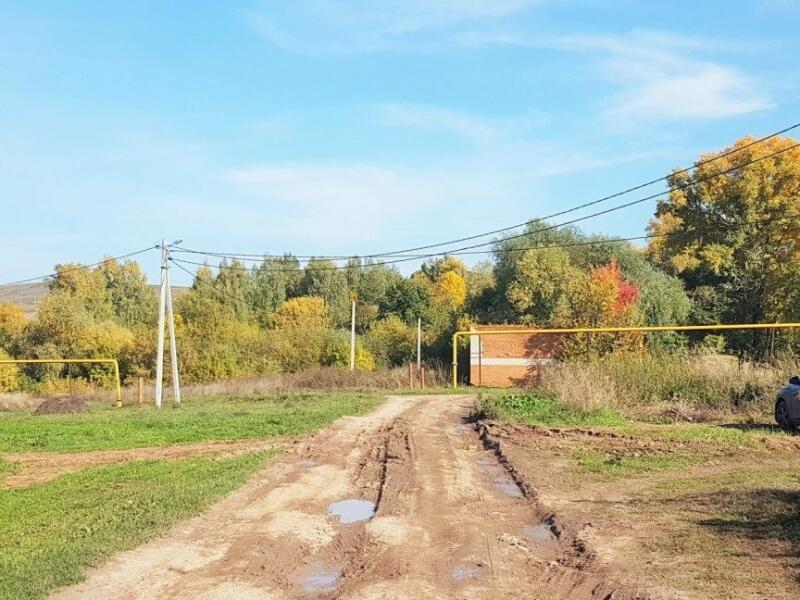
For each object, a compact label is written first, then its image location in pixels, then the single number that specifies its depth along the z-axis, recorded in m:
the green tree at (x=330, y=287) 76.00
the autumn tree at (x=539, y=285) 44.41
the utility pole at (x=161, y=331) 29.83
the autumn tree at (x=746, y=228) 41.12
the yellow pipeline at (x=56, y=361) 35.64
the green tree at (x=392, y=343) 47.97
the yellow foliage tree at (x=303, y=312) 66.00
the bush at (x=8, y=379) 51.00
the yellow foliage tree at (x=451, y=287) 83.50
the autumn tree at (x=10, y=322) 59.94
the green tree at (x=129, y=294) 74.38
